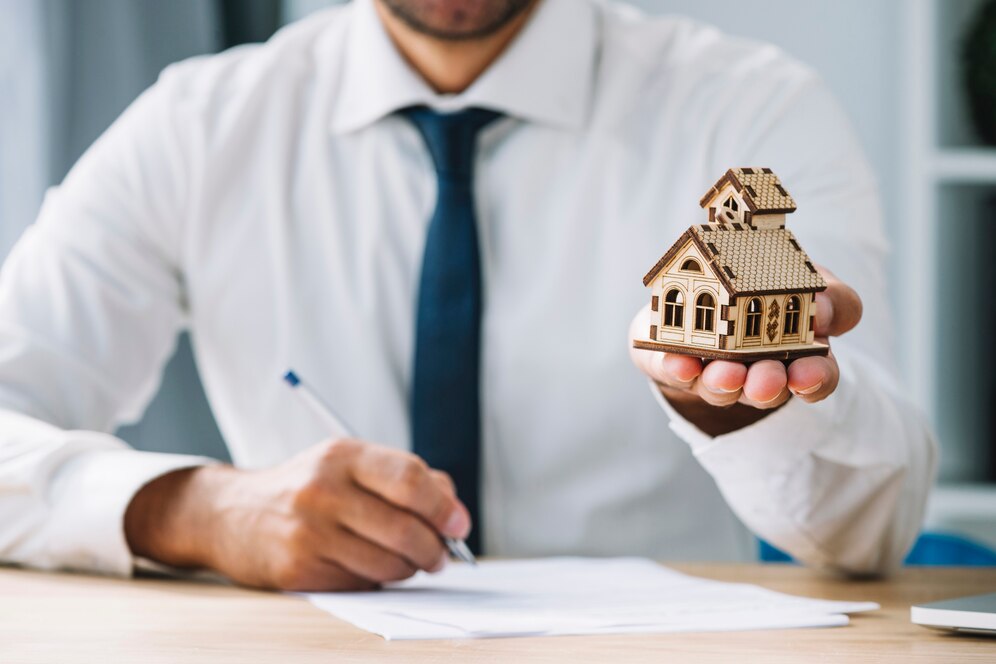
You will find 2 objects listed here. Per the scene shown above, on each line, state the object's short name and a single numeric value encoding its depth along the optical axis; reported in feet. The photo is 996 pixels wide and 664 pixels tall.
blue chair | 5.43
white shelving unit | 7.57
